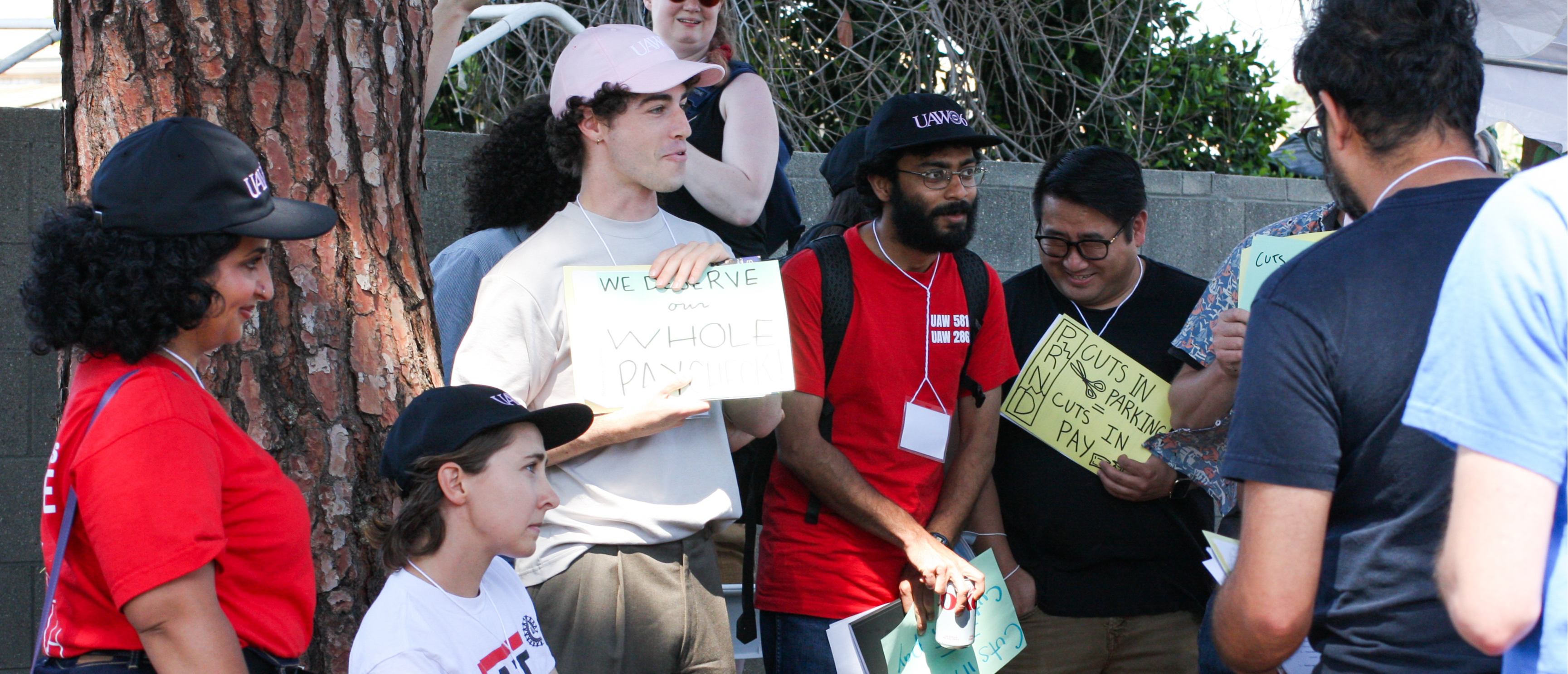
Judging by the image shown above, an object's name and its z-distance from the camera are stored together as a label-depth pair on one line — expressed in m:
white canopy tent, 4.12
